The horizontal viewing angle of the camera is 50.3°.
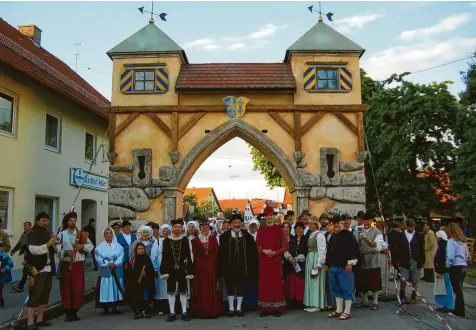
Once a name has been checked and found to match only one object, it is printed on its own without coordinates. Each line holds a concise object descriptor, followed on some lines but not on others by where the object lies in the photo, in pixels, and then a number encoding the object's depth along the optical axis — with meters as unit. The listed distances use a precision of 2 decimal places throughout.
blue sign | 18.92
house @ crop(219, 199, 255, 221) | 100.16
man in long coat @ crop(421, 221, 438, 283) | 14.46
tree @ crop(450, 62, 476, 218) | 20.09
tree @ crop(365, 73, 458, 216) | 23.14
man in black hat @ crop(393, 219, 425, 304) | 10.48
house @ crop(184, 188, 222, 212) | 82.88
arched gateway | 15.98
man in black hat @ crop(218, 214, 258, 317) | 9.48
